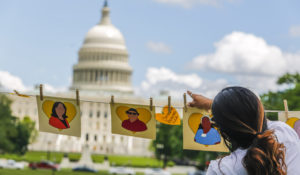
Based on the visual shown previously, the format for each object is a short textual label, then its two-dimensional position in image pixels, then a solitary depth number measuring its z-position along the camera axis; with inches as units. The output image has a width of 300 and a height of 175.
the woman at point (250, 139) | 102.0
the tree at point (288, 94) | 1373.0
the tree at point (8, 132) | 2237.9
